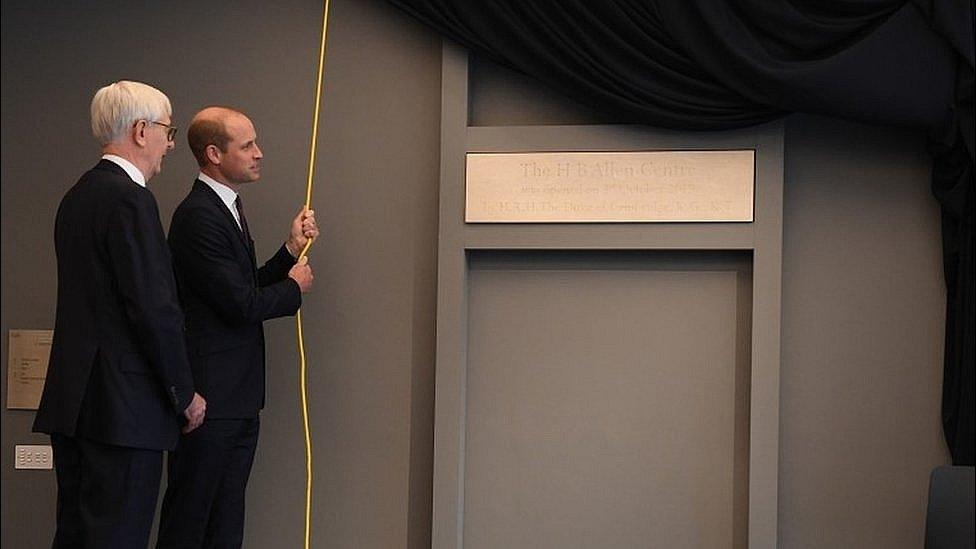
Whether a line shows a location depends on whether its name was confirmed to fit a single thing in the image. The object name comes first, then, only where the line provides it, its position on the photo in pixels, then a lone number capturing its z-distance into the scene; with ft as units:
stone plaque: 11.97
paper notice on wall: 13.15
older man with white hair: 9.71
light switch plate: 13.11
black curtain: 11.07
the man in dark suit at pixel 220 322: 10.89
